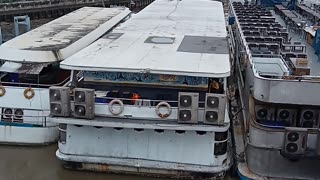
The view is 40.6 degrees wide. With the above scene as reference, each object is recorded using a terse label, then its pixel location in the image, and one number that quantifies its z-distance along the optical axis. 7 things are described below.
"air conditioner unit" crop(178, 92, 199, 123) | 8.65
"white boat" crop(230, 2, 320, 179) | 8.37
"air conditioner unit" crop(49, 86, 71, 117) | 8.98
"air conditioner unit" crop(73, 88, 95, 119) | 8.87
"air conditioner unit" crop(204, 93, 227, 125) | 8.67
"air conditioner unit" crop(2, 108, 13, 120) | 11.04
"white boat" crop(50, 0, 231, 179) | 8.86
